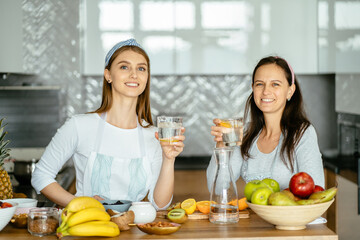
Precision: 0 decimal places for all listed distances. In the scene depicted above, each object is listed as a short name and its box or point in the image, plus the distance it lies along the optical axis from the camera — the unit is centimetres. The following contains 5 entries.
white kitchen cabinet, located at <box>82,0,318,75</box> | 438
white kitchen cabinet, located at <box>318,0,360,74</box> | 362
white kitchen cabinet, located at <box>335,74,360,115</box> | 358
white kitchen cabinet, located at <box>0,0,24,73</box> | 333
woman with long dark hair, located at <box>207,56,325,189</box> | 221
